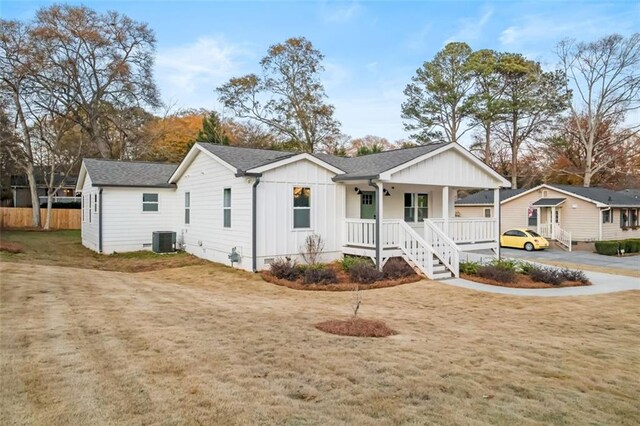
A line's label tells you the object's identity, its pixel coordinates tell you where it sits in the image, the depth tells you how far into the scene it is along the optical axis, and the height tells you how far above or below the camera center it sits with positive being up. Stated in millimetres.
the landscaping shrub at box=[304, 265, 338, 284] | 11398 -1675
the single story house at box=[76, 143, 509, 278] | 12984 +366
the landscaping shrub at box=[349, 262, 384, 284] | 11789 -1680
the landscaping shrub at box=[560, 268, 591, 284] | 13092 -1945
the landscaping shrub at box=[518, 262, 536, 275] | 13661 -1764
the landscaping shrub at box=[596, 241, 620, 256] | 23959 -1911
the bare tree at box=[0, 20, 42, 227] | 28359 +9187
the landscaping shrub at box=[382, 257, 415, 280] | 12359 -1643
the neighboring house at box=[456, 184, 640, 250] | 26500 +92
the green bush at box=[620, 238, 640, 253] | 24877 -1911
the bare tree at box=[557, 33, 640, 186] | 35188 +11188
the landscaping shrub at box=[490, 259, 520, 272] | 13477 -1665
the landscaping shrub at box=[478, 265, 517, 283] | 12640 -1820
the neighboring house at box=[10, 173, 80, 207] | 40119 +2589
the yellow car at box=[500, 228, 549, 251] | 25169 -1560
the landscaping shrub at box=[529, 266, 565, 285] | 12609 -1878
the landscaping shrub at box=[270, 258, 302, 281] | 11922 -1582
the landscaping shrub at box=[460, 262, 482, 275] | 13570 -1731
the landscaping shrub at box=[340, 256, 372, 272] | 12909 -1454
